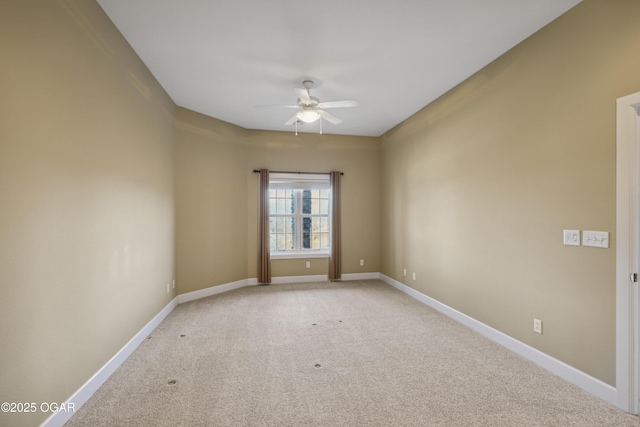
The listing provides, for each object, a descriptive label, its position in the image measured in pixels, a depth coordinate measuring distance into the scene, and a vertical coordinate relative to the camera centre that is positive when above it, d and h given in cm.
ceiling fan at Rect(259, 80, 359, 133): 335 +129
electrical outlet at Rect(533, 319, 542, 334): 260 -103
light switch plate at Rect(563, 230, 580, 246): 229 -20
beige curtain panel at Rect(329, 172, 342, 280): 577 -36
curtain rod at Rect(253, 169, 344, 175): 570 +80
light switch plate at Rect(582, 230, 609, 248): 210 -19
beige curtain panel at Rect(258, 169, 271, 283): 545 -32
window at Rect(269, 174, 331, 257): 578 -6
